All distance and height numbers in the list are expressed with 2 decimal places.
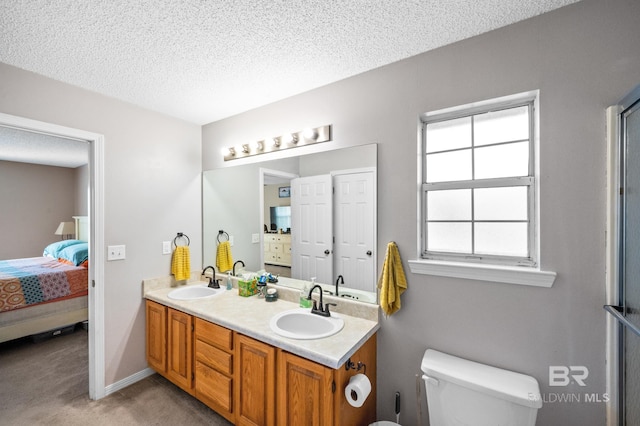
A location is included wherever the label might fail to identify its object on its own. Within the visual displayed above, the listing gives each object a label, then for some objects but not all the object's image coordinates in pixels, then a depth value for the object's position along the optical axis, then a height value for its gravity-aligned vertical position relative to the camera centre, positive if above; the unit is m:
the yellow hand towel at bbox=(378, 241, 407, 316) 1.64 -0.42
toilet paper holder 1.44 -0.86
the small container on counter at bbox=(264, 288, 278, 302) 2.16 -0.67
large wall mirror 1.84 -0.03
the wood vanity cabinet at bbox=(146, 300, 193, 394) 2.06 -1.07
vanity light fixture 2.02 +0.58
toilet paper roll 1.35 -0.90
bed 2.91 -0.96
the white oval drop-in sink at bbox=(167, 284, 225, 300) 2.45 -0.73
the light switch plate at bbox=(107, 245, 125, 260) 2.20 -0.33
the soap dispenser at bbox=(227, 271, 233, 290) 2.52 -0.66
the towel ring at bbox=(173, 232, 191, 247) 2.63 -0.23
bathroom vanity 1.39 -0.91
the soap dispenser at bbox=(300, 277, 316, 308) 1.97 -0.61
